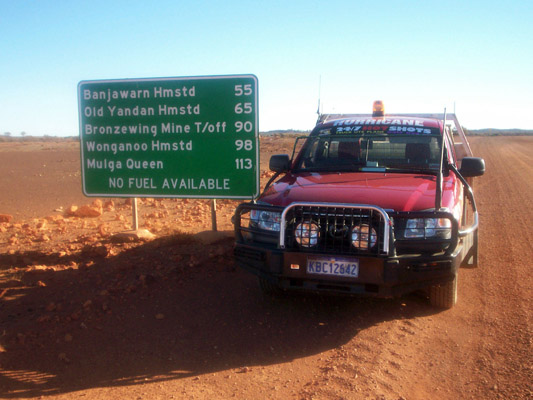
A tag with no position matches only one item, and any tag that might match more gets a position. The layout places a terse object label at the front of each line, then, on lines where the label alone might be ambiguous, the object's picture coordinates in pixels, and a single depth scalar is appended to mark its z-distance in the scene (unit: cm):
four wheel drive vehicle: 463
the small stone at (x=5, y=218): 1076
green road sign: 741
